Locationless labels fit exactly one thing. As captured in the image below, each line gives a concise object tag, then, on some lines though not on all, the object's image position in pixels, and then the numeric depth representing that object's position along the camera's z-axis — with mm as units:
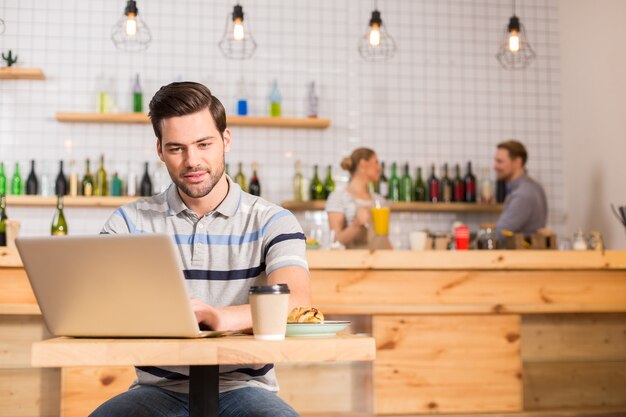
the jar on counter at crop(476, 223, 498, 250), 3721
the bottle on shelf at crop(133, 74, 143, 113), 5078
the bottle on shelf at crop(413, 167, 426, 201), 5418
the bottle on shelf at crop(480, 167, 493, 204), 5406
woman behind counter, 4738
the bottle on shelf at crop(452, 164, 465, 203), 5407
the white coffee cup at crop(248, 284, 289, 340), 1199
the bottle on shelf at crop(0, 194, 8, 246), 3385
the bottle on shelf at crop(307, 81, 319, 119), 5294
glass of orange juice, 3572
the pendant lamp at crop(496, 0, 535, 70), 5544
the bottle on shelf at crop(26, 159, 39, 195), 4966
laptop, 1113
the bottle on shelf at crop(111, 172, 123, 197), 5020
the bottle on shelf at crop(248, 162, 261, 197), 5133
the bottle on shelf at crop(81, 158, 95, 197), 4988
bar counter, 3010
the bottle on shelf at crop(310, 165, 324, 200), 5324
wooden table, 1088
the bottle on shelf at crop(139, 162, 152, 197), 5059
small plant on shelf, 5020
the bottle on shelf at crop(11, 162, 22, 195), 4945
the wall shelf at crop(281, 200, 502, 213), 5148
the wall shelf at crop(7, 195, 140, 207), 4879
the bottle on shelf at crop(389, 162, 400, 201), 5359
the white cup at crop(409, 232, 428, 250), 3684
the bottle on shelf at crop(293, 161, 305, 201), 5234
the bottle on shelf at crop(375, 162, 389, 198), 5289
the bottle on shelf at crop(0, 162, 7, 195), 4969
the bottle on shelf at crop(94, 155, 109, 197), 5039
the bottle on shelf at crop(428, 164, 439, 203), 5375
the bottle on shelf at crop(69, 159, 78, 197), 4961
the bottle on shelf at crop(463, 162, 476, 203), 5418
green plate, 1277
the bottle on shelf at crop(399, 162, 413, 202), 5340
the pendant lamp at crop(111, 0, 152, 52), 5176
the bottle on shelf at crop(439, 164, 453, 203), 5352
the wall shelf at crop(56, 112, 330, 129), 4992
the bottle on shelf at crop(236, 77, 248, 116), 5164
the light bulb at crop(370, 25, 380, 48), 4348
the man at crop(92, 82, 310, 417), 1624
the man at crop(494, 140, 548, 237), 4805
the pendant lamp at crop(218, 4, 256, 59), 5293
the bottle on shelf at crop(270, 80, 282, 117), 5219
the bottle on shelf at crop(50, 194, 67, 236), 4342
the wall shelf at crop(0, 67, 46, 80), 4941
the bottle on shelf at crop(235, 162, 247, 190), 5152
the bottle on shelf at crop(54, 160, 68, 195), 4988
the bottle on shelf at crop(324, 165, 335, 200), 5309
